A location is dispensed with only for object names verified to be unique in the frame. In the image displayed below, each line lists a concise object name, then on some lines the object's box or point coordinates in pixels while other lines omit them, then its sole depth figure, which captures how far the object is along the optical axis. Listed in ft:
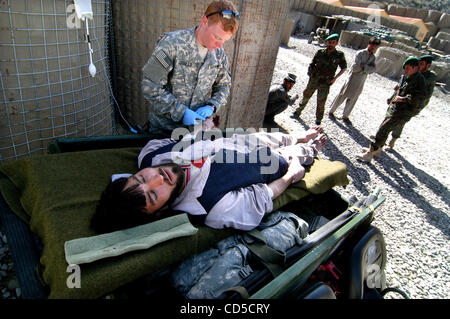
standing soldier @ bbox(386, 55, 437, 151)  13.69
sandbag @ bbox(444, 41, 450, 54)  67.00
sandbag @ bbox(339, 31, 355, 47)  47.83
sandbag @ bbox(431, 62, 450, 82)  38.58
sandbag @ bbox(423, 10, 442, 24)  80.23
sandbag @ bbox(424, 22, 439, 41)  78.54
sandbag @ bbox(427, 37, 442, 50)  68.19
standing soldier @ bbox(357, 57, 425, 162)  13.47
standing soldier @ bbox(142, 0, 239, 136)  6.28
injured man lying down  4.85
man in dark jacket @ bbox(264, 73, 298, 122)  16.34
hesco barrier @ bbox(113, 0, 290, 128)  9.94
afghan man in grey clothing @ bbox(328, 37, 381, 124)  17.66
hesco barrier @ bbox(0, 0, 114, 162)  6.58
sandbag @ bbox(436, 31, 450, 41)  72.08
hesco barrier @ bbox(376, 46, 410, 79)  36.01
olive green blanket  3.81
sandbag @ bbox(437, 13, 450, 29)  78.84
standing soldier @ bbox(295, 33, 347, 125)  16.89
